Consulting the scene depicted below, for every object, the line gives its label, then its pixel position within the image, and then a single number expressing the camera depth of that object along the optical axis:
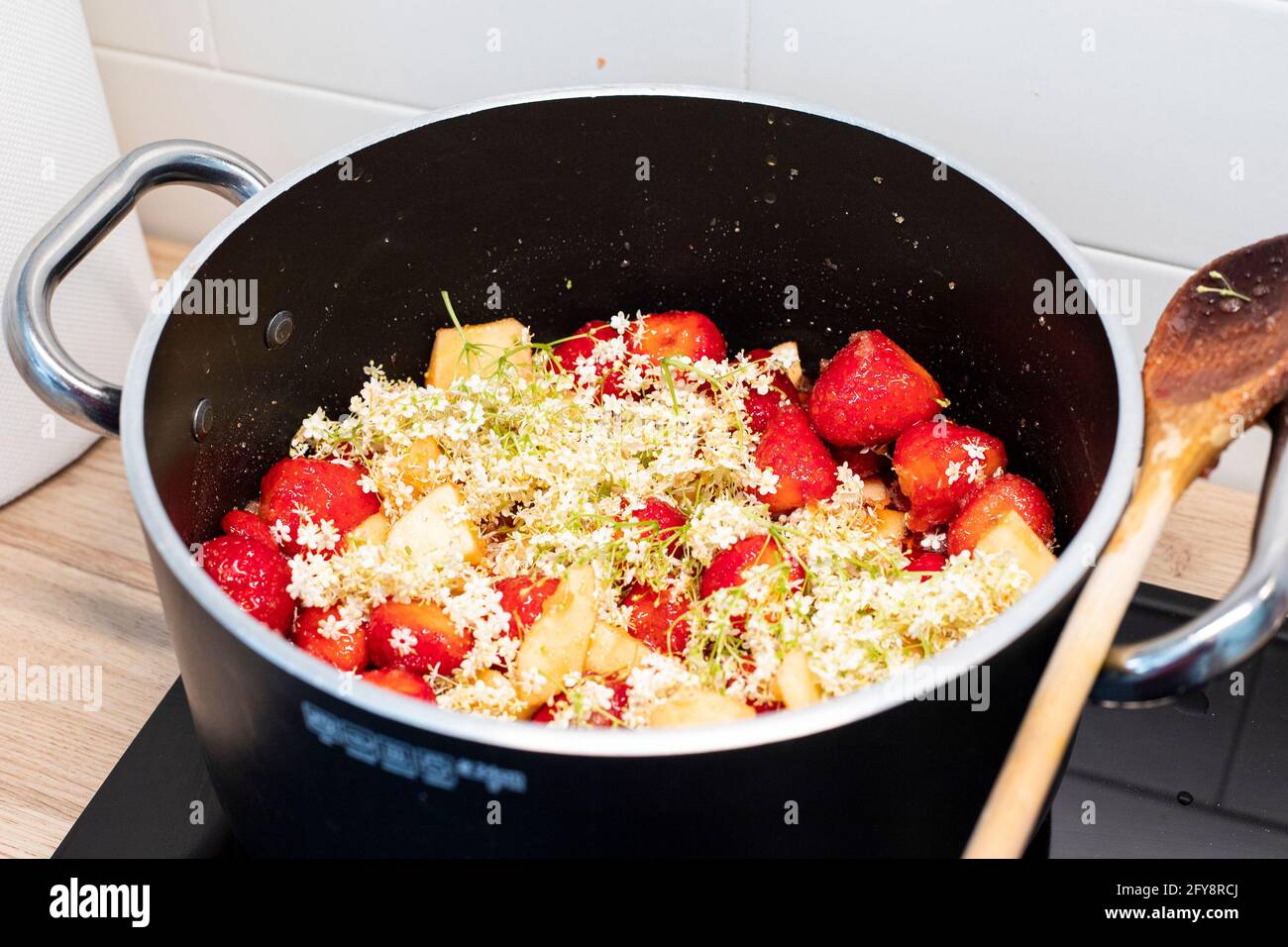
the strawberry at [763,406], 0.38
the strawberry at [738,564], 0.31
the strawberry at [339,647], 0.31
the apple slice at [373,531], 0.34
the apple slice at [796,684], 0.28
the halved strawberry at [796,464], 0.35
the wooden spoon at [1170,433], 0.23
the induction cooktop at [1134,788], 0.31
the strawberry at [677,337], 0.38
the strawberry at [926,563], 0.33
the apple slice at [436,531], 0.33
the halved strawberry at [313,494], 0.34
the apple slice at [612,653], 0.30
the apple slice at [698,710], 0.27
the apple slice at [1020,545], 0.31
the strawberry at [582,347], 0.38
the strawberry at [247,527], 0.33
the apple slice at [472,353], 0.38
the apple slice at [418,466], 0.35
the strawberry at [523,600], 0.30
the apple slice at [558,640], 0.29
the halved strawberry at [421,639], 0.30
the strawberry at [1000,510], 0.33
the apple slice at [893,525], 0.35
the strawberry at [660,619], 0.32
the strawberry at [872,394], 0.35
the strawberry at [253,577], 0.31
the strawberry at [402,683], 0.29
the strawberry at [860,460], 0.37
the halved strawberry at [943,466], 0.34
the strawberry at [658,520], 0.33
